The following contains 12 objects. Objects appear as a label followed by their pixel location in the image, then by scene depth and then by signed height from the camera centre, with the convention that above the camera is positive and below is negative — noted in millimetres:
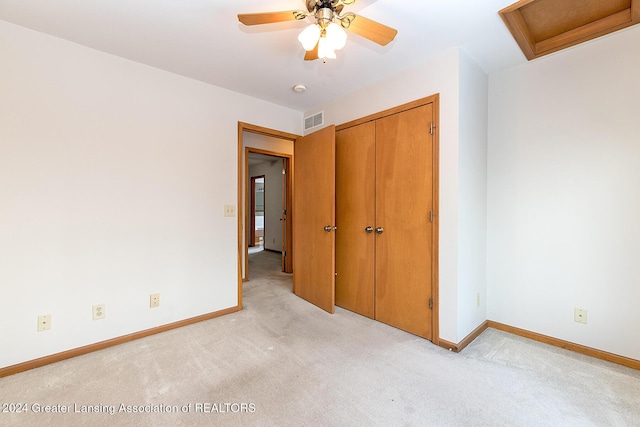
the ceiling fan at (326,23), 1390 +1024
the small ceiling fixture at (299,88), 2760 +1304
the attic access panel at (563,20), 1738 +1354
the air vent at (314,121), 3307 +1160
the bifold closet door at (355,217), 2711 -77
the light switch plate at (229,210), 2861 +10
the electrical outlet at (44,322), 1922 -808
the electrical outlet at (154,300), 2396 -813
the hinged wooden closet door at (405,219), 2277 -84
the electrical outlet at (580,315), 2066 -835
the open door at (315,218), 2863 -93
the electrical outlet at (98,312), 2127 -814
